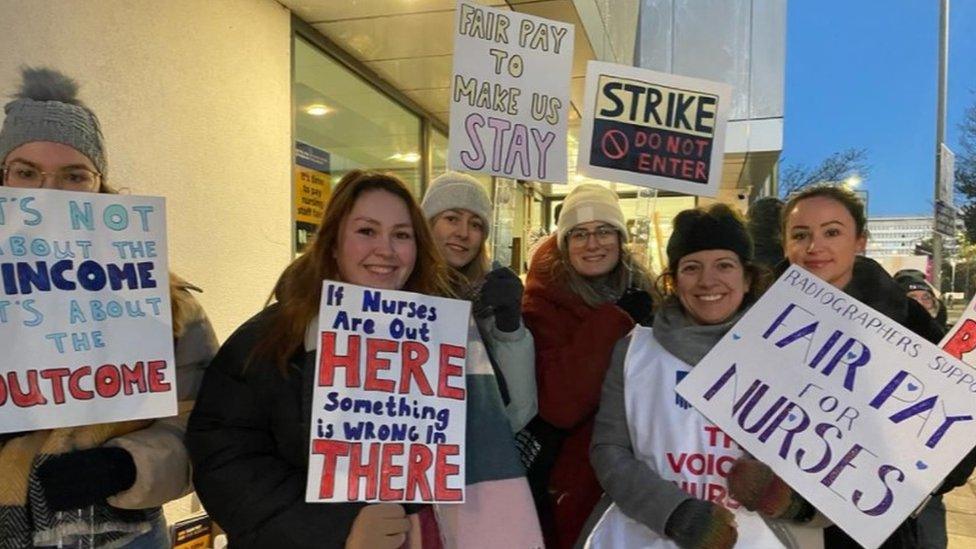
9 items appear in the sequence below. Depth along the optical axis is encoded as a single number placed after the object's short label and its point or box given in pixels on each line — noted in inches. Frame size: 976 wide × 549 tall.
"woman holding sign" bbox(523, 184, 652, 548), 86.1
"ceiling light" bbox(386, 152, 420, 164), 252.7
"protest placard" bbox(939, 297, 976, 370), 88.0
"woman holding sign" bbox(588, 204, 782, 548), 70.4
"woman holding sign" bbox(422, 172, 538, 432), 81.0
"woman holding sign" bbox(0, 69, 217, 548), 63.1
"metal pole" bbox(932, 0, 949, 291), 323.0
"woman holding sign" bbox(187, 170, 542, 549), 63.9
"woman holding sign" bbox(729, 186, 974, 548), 87.5
